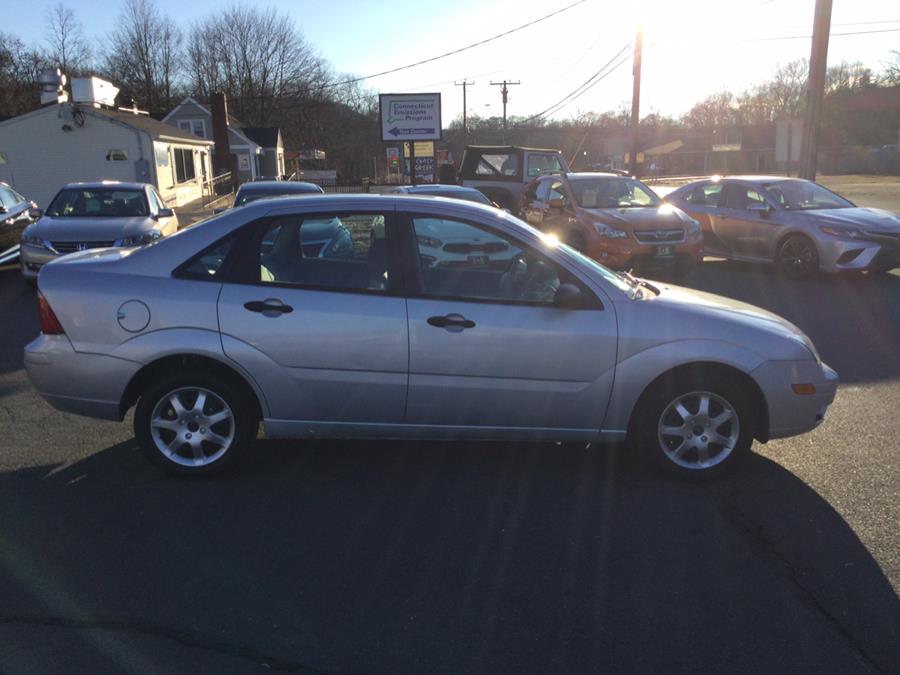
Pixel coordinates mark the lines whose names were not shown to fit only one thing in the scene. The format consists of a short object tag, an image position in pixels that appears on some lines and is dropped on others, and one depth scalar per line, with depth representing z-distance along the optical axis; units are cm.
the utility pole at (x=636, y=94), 2638
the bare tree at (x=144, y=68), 7181
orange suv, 1204
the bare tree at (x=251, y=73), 7206
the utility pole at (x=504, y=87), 7125
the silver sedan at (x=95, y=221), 1122
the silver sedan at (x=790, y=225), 1140
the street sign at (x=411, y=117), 2720
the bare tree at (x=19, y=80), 5797
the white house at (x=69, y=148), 3109
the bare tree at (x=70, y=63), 7125
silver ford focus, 439
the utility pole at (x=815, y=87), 1598
